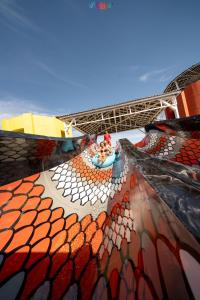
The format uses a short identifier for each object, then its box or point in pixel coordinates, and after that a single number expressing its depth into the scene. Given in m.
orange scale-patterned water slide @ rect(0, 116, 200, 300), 0.58
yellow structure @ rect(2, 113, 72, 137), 11.69
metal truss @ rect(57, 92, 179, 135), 11.30
